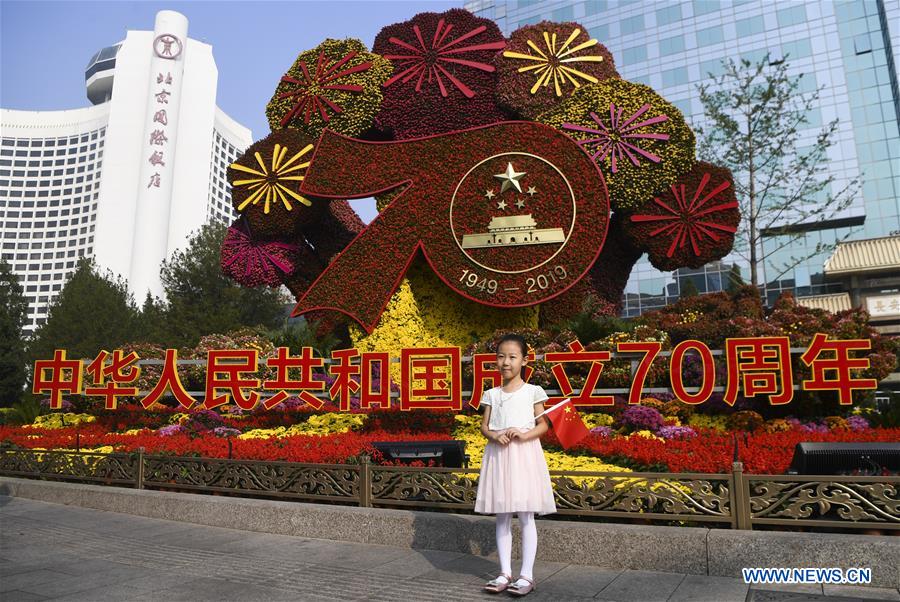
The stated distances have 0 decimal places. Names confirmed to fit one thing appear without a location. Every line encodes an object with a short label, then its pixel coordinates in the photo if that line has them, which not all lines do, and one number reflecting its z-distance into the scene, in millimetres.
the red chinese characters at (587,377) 8789
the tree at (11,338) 26281
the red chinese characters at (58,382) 11719
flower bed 5996
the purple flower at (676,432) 7691
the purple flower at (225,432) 9727
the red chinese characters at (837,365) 7855
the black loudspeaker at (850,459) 4547
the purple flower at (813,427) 7695
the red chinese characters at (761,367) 8086
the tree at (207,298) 25328
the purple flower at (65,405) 13977
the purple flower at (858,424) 7816
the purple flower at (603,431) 7974
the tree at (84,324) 24531
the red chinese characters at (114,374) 11336
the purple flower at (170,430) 10008
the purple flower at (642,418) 8320
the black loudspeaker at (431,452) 5703
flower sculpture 11156
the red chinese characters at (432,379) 9047
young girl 3463
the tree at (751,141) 15867
